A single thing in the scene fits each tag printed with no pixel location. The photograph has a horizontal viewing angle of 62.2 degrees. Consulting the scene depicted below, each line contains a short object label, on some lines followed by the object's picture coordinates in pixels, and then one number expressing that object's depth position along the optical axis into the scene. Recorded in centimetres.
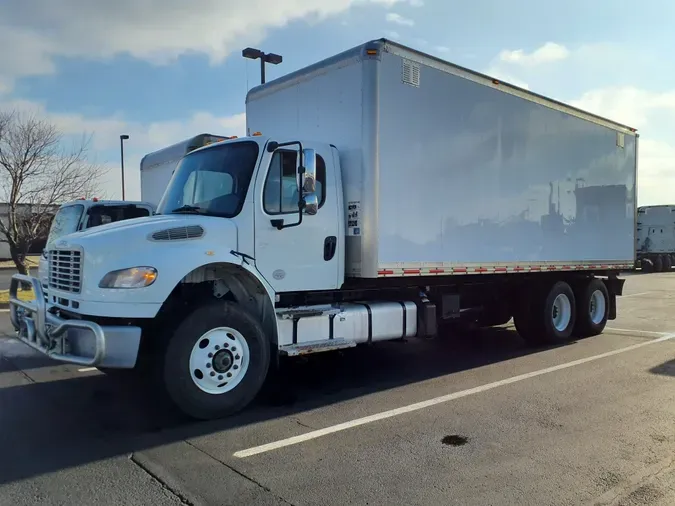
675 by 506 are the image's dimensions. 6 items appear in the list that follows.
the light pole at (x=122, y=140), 2944
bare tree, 1505
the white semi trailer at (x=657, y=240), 3631
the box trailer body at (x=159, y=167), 1154
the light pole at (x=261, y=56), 1512
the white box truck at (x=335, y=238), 530
